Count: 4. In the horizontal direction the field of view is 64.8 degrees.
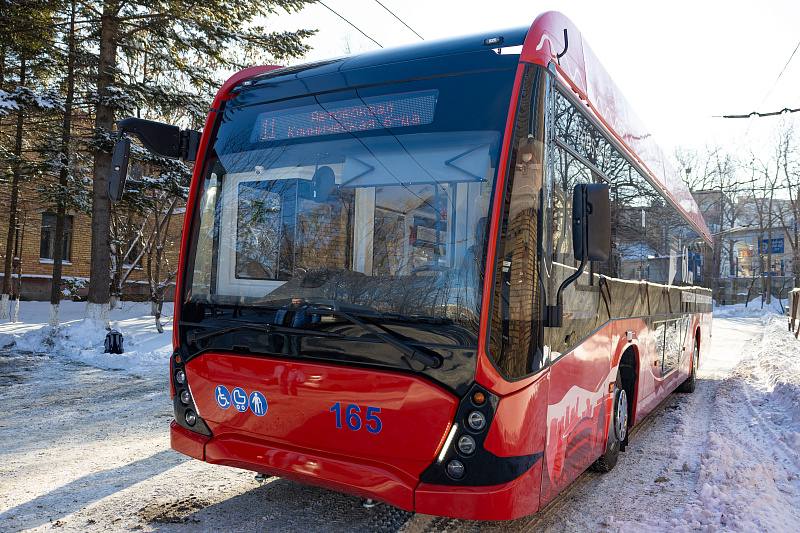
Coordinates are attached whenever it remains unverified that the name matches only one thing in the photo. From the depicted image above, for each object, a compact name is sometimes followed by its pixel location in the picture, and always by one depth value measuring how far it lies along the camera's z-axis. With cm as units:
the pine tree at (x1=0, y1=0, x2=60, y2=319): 1289
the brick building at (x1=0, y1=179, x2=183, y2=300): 2361
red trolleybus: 313
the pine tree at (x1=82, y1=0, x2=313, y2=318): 1330
